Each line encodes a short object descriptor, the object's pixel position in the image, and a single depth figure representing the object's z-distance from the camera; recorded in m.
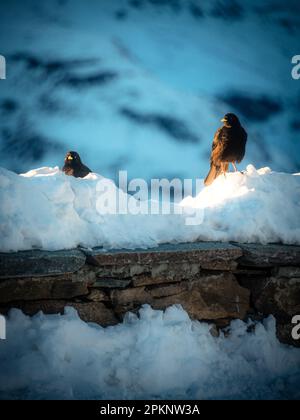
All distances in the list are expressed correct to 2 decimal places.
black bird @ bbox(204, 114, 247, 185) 6.28
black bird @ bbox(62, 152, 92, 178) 7.90
